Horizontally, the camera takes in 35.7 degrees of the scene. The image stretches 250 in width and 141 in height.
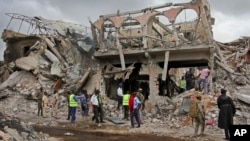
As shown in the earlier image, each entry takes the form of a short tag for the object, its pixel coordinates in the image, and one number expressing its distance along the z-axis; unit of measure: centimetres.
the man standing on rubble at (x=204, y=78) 1775
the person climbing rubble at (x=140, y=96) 1657
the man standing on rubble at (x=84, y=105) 1780
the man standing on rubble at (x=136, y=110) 1482
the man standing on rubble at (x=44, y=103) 1855
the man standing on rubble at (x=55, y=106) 1874
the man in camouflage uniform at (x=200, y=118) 1209
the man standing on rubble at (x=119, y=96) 1886
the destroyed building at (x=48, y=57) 2346
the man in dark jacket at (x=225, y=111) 1120
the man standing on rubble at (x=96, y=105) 1599
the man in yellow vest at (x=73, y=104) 1648
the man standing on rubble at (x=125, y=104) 1669
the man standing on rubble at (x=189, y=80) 2268
